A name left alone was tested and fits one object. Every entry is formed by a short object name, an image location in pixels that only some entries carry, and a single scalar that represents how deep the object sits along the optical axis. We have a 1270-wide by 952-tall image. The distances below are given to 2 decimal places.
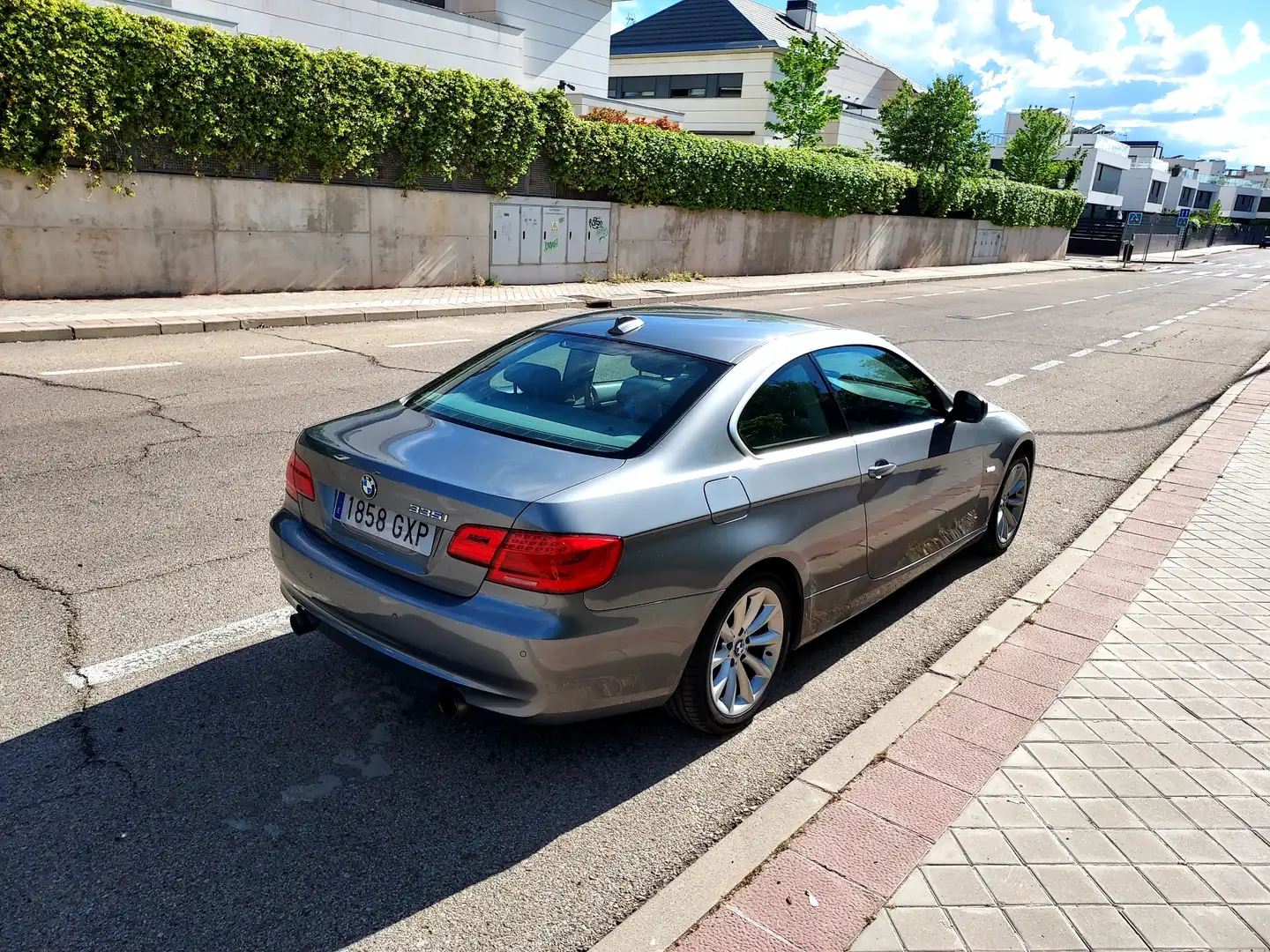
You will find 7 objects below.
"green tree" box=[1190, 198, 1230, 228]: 93.81
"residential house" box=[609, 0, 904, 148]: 51.59
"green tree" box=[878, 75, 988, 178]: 37.44
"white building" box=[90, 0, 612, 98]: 20.70
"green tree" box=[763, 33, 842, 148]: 39.00
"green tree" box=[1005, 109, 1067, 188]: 54.50
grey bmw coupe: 3.04
